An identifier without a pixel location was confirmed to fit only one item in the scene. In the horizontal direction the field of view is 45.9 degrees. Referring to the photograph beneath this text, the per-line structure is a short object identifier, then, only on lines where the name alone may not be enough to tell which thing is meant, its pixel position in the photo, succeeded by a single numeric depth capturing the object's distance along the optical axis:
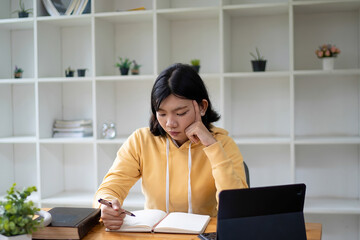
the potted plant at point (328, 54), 2.71
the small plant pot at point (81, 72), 3.07
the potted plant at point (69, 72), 3.09
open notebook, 1.50
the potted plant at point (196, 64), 2.88
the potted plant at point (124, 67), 3.00
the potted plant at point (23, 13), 3.14
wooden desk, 1.46
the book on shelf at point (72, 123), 3.19
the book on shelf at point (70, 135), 3.17
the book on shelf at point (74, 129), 3.18
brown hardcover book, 1.42
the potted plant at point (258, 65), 2.81
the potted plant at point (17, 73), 3.20
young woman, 1.80
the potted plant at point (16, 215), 1.18
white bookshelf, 2.88
